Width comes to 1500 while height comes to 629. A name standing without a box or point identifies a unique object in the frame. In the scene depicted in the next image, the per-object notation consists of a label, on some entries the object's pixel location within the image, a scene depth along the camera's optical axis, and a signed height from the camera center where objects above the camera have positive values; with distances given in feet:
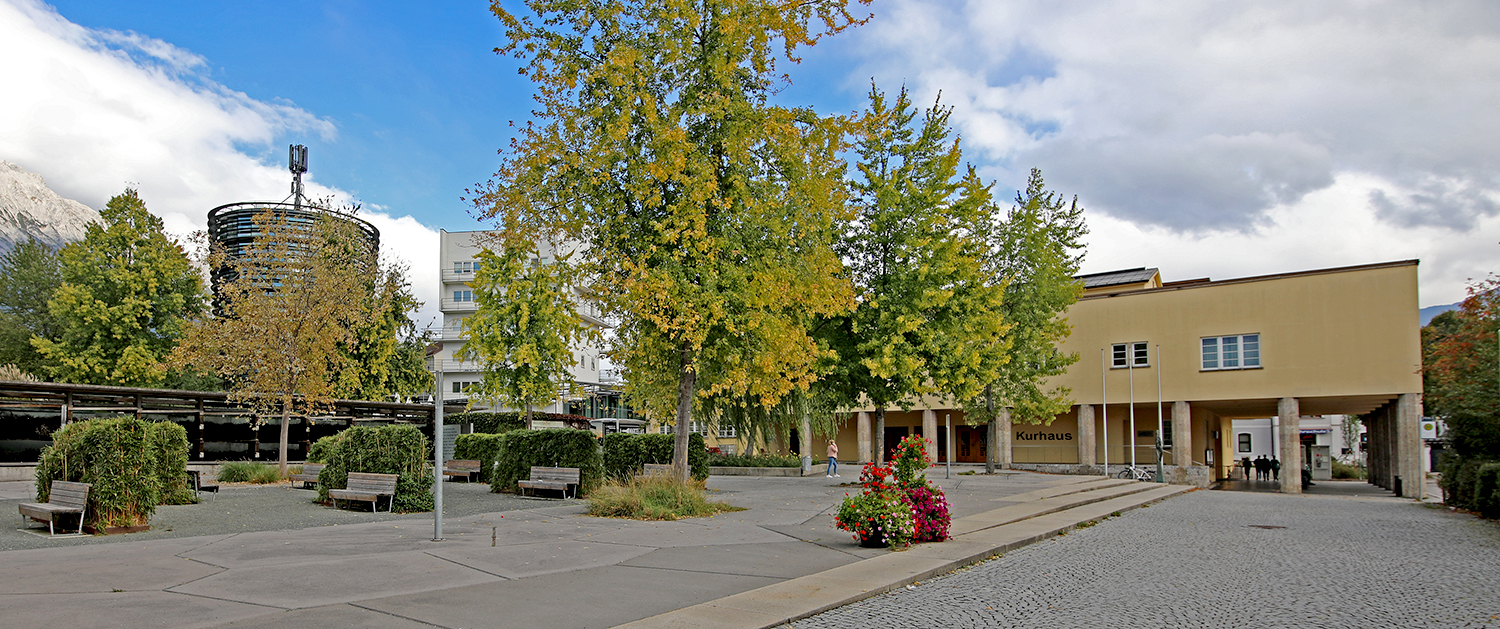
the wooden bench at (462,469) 85.56 -7.64
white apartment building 239.71 +26.88
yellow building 116.98 +3.91
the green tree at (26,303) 126.00 +12.97
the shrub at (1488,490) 62.54 -7.02
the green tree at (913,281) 80.28 +10.65
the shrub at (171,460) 53.88 -4.39
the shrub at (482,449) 88.02 -6.08
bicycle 121.80 -11.44
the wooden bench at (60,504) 41.91 -5.59
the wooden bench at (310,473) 70.90 -6.70
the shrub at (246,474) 81.30 -7.83
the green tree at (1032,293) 106.42 +12.28
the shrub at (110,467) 43.86 -3.97
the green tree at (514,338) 98.89 +6.04
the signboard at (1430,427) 97.60 -3.72
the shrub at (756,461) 112.27 -8.95
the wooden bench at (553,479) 64.64 -6.53
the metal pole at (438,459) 39.50 -3.14
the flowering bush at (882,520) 39.47 -5.78
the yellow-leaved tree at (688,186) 54.03 +13.33
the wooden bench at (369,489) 54.29 -6.15
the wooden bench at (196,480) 62.44 -6.43
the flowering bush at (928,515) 41.24 -5.81
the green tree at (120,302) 115.75 +11.98
